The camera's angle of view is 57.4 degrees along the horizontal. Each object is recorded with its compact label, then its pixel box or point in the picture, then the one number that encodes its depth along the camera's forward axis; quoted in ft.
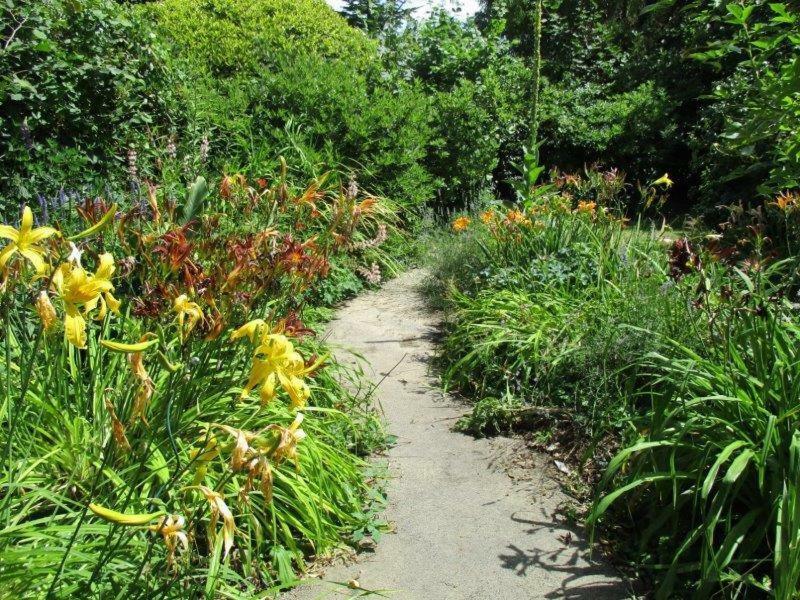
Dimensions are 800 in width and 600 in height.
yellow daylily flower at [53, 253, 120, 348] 5.30
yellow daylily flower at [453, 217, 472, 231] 20.12
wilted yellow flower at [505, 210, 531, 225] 18.54
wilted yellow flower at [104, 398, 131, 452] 5.62
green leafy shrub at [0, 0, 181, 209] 16.34
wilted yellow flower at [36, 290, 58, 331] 5.23
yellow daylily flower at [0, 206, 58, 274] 5.39
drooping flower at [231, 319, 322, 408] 5.42
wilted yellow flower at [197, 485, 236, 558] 4.86
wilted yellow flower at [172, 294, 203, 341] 6.44
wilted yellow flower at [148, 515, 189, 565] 5.10
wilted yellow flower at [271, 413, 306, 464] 5.10
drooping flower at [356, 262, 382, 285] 13.69
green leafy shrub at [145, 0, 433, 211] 22.56
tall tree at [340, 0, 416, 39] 40.60
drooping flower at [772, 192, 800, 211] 13.89
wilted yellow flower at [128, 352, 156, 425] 5.46
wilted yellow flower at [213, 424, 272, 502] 4.88
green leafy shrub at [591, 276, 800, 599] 8.30
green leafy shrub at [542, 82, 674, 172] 36.55
